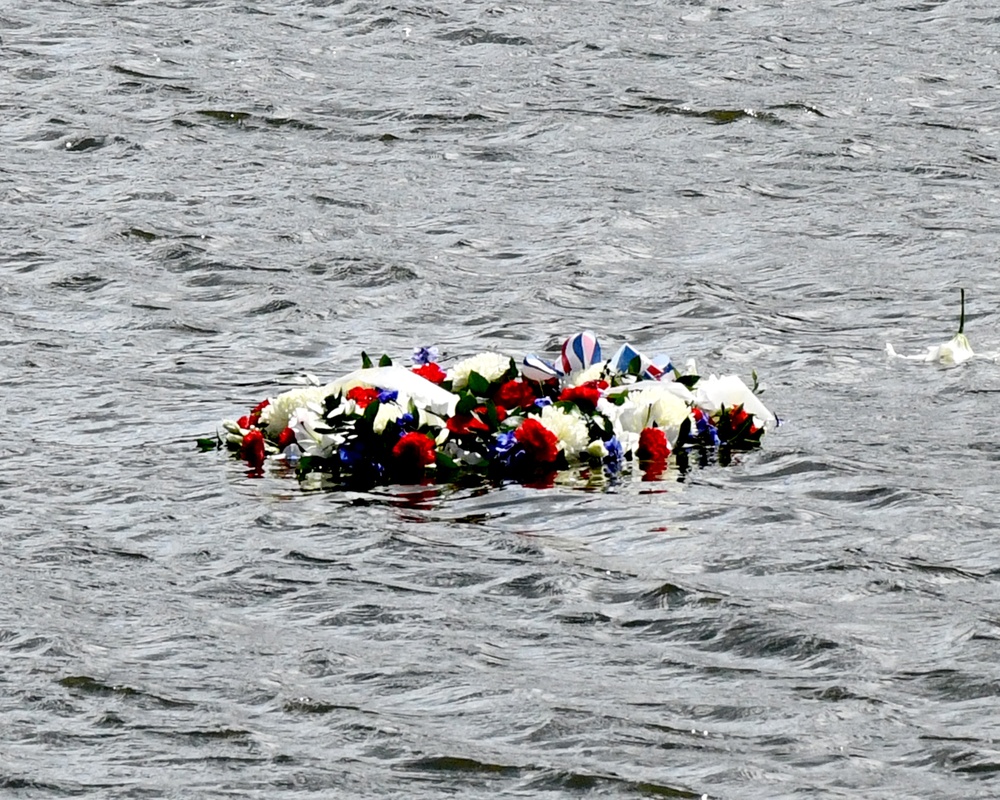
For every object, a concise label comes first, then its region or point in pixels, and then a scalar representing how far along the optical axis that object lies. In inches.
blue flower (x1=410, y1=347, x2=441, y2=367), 816.3
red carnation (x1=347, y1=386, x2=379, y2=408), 761.6
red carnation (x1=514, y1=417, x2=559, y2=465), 733.3
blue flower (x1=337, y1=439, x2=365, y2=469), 745.0
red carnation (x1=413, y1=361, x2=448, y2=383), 797.2
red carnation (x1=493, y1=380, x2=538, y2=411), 775.7
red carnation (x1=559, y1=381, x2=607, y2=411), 763.4
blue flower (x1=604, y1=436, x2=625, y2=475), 748.6
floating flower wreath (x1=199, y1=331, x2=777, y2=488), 745.6
